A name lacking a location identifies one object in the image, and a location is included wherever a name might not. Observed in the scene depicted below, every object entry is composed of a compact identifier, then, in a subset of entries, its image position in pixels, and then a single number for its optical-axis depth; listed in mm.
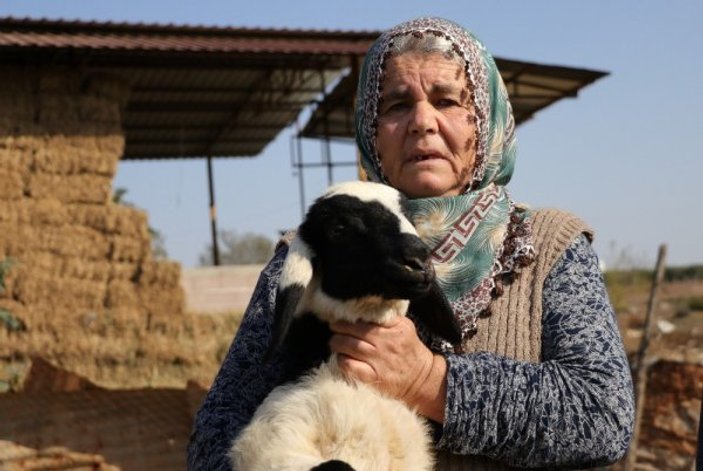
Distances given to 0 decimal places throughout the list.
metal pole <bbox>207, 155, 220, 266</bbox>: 16656
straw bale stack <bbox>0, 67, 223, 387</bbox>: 9672
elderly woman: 2141
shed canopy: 9859
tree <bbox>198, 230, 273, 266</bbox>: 32031
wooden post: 7000
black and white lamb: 2121
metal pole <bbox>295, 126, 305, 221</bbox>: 15804
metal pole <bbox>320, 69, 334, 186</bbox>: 11984
